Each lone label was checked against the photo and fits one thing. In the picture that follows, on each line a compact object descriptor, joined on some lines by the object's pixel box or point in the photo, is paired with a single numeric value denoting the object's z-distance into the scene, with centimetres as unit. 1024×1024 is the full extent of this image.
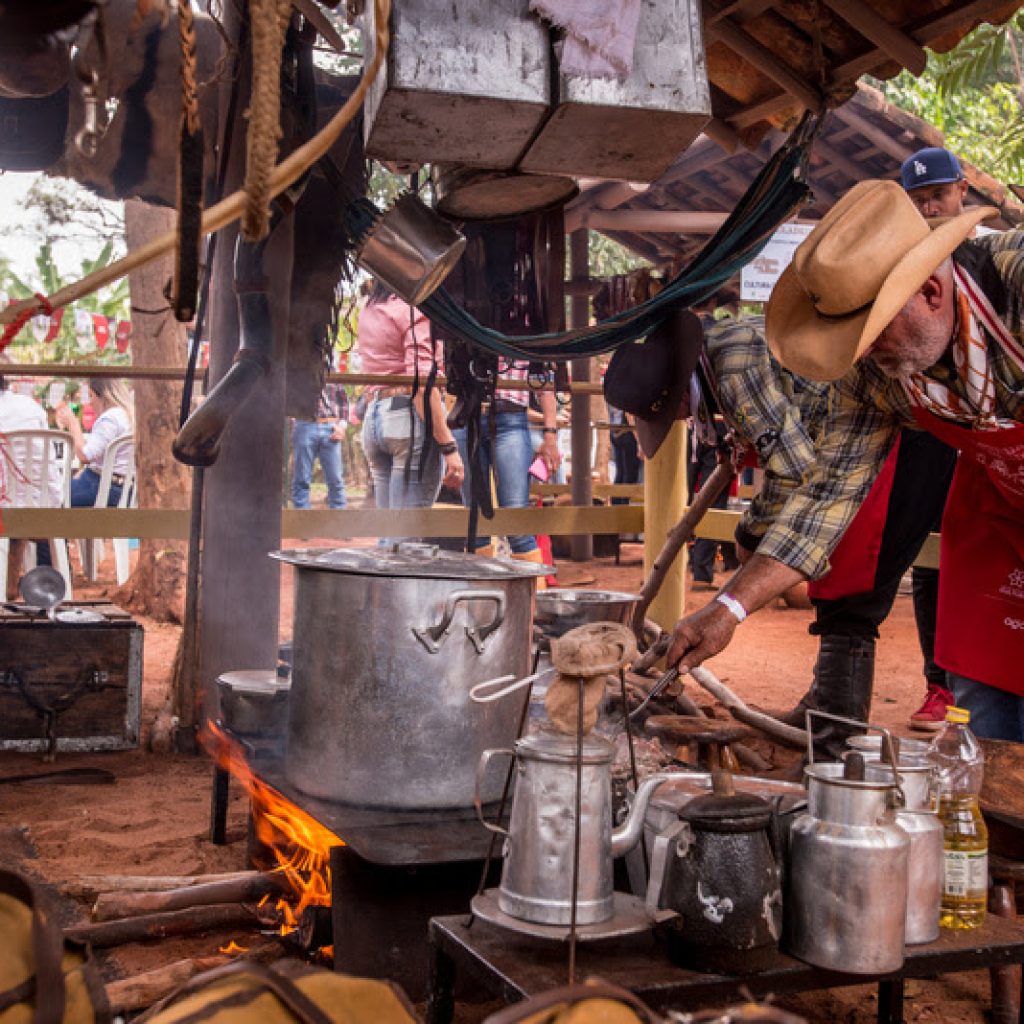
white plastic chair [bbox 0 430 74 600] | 914
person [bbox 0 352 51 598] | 915
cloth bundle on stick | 178
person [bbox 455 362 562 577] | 748
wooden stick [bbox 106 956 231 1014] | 234
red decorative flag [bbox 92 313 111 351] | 1995
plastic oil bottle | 204
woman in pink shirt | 673
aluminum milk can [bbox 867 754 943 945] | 188
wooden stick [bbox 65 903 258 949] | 279
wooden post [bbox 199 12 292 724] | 457
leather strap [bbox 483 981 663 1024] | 110
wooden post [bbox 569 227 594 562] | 859
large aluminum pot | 266
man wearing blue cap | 481
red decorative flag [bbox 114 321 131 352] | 1930
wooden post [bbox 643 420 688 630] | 574
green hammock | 399
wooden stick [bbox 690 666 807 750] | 447
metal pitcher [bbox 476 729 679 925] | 178
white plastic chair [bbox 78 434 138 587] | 1045
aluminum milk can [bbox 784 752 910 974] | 174
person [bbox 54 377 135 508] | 1057
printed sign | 680
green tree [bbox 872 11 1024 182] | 1116
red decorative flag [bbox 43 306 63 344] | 1556
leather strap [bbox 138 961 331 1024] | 112
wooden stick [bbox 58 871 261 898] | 310
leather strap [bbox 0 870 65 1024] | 110
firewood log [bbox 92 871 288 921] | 295
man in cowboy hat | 243
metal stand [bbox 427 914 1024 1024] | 171
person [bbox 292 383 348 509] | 1145
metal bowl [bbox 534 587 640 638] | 482
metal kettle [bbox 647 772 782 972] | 174
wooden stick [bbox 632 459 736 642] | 508
